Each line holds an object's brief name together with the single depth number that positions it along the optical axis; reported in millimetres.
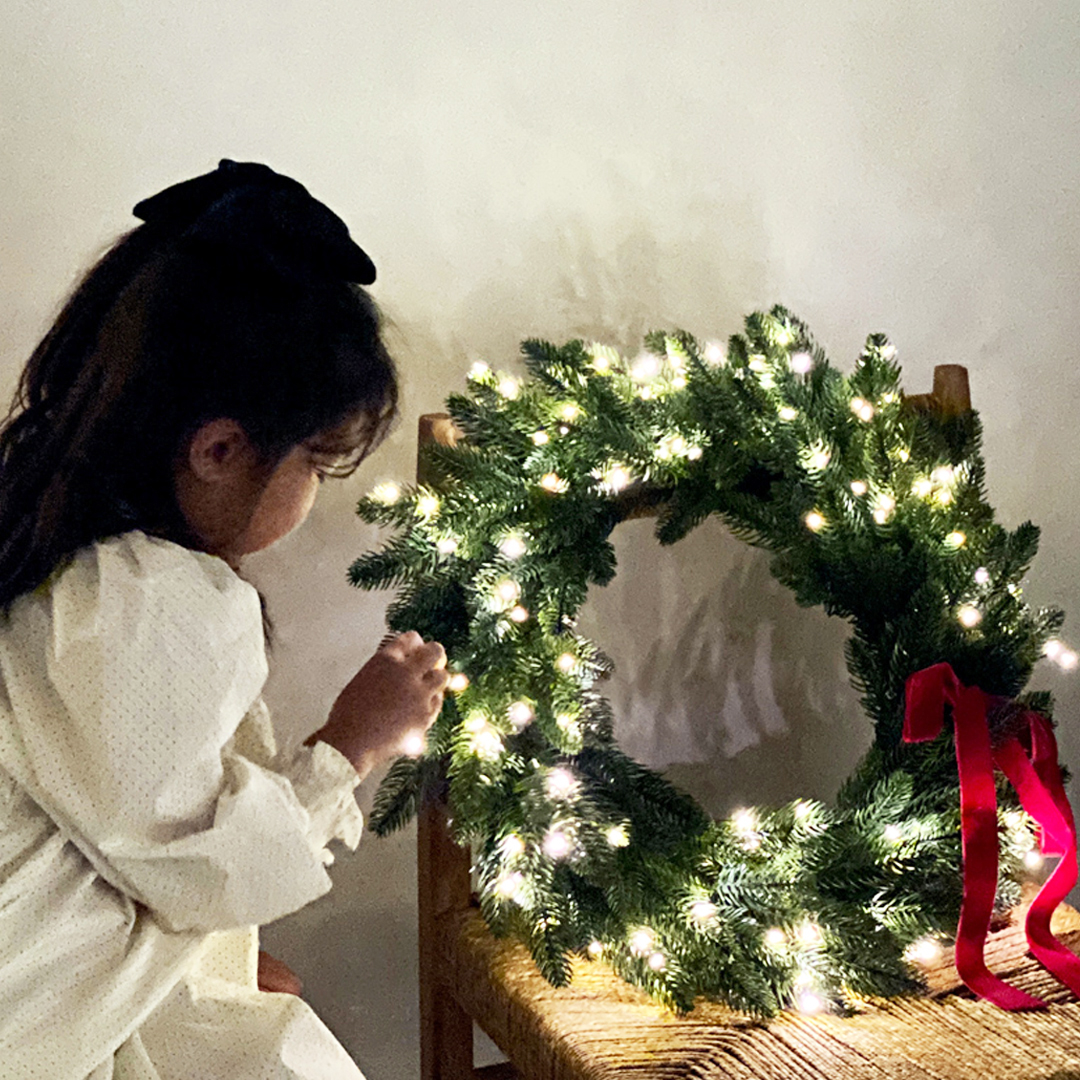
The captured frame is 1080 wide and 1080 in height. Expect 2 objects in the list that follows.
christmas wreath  768
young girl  607
